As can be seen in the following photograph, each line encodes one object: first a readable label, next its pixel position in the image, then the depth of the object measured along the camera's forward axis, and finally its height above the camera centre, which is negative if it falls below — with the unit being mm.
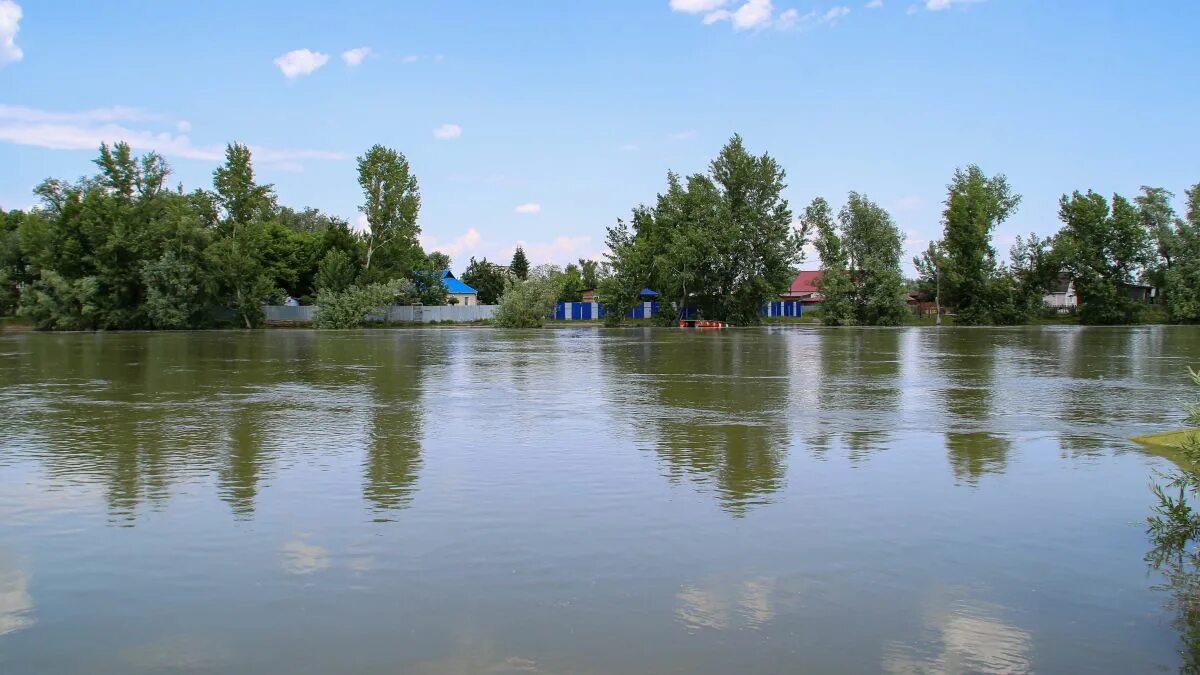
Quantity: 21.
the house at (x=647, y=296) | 92750 +2919
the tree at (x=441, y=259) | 108494 +8719
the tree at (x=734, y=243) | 73000 +6718
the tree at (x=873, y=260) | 75625 +5655
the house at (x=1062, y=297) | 82250 +2954
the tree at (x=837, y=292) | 75750 +2628
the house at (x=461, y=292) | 104312 +3818
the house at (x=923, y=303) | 90938 +2092
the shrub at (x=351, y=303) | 69312 +1654
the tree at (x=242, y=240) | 68625 +6845
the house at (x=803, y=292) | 111300 +4362
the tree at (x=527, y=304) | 73125 +1620
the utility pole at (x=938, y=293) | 84125 +2815
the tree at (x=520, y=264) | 125500 +8589
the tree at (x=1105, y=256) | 78938 +6000
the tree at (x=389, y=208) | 75062 +10119
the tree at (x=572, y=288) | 111075 +4592
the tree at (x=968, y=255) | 80438 +6240
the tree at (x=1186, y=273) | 74125 +4170
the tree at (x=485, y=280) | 114438 +5817
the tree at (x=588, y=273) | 130125 +7835
